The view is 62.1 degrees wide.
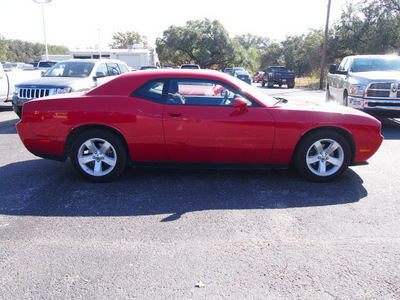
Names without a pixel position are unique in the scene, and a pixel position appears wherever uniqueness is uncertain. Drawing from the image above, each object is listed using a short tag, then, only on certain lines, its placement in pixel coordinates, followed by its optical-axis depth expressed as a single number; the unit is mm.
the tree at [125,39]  78375
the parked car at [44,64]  21641
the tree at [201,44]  54062
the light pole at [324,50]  26219
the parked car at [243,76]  27491
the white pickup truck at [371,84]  8398
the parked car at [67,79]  8523
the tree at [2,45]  57594
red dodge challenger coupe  4398
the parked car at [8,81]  10781
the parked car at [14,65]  25312
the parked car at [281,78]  27875
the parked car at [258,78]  45781
